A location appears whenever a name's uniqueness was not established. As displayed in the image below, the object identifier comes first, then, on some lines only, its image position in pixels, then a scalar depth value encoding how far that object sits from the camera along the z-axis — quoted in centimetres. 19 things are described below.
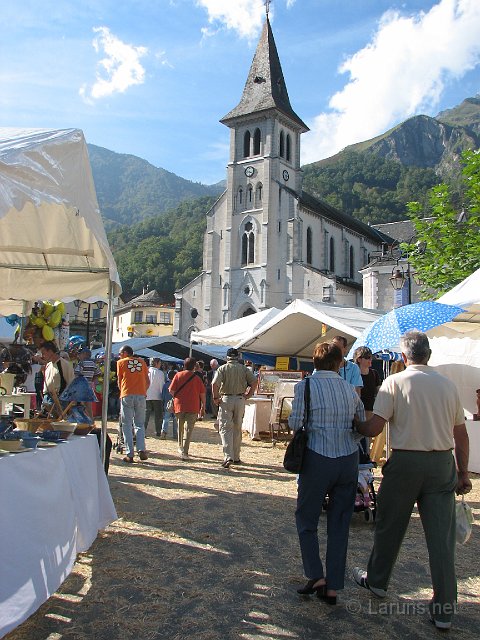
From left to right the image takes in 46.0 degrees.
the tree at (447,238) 1354
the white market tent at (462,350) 943
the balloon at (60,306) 645
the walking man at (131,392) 862
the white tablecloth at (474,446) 877
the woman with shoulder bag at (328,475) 357
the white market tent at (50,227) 379
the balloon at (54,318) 628
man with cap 867
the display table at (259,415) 1266
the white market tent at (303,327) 1164
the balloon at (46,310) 626
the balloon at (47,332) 616
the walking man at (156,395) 1220
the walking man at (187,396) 923
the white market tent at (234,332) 1440
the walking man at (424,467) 329
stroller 556
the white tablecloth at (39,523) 282
